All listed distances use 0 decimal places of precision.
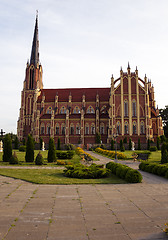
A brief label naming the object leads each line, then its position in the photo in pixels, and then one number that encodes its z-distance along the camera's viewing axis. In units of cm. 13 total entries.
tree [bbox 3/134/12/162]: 2030
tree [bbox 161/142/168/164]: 1902
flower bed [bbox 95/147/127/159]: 2403
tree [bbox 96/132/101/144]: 4659
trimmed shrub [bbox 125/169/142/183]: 1046
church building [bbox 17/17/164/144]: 4881
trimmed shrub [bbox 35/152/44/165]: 1823
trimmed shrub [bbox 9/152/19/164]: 1842
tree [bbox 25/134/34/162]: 2030
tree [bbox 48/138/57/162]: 2072
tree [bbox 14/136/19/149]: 4278
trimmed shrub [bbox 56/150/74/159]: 2387
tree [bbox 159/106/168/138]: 6188
